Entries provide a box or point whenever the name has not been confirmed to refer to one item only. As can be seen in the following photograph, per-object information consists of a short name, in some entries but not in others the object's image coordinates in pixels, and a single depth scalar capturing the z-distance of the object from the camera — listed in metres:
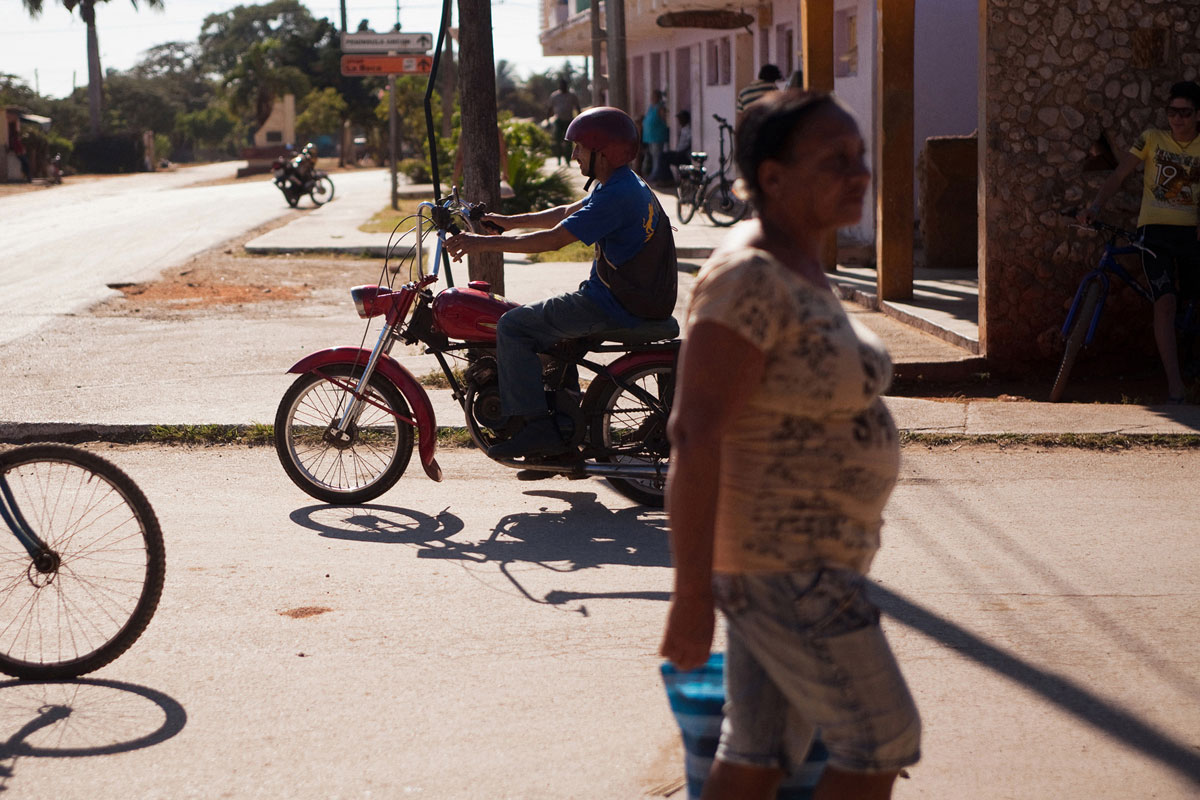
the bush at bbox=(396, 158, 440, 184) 37.88
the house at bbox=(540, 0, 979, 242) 16.64
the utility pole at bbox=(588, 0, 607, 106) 21.08
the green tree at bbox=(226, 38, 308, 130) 67.19
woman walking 2.44
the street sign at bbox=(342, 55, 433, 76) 22.55
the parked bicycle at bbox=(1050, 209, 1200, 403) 8.62
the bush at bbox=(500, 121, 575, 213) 21.12
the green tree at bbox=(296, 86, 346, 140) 63.41
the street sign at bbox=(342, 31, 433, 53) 21.64
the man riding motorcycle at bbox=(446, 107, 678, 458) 5.94
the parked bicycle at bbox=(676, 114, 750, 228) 20.20
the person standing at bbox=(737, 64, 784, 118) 13.56
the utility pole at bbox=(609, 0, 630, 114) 15.86
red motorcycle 6.33
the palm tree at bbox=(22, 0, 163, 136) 64.12
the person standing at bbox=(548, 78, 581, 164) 32.06
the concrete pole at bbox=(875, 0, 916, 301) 11.47
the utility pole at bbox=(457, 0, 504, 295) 8.98
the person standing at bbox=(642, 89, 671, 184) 27.70
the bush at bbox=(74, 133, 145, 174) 59.62
